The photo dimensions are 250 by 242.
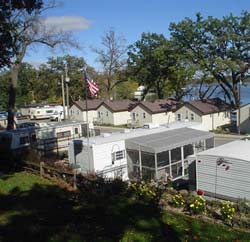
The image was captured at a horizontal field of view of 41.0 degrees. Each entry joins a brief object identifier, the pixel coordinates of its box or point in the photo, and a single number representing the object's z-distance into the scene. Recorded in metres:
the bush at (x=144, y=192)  13.26
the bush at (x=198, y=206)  12.13
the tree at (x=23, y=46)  28.91
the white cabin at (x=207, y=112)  40.34
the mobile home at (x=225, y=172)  15.64
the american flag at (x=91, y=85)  19.16
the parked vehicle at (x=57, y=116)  56.06
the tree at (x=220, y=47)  38.78
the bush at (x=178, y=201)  12.80
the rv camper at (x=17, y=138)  27.28
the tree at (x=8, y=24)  16.14
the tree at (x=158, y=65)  45.49
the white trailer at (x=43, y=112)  61.56
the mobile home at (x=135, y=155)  20.80
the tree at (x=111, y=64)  58.62
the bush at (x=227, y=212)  11.43
